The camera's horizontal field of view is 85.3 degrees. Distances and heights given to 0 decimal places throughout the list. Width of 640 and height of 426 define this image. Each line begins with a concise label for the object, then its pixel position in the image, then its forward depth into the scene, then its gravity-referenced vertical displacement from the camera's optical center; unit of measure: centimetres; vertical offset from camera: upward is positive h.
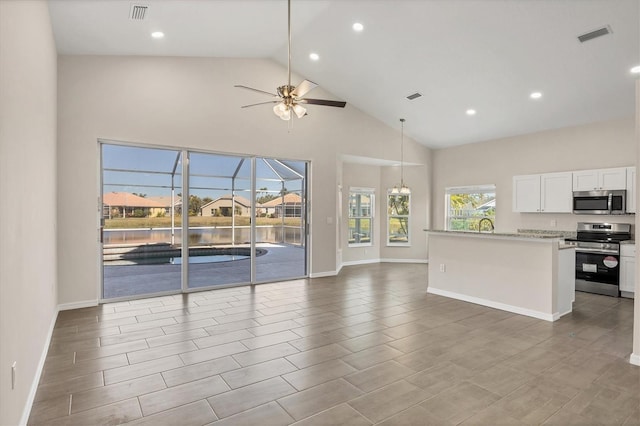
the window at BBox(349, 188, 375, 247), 876 -13
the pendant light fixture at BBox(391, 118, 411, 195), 785 +114
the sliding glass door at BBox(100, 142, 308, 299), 529 -8
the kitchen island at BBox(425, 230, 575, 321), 438 -84
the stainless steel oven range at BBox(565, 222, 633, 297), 553 -73
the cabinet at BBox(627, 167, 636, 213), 549 +36
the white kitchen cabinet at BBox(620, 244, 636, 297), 537 -89
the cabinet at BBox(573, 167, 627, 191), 564 +55
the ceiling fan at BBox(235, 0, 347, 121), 363 +115
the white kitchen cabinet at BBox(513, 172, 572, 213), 630 +35
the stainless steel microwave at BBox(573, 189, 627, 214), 559 +16
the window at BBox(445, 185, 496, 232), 789 +12
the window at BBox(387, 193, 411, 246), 912 -19
